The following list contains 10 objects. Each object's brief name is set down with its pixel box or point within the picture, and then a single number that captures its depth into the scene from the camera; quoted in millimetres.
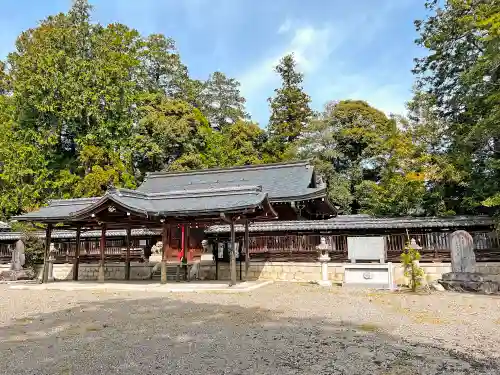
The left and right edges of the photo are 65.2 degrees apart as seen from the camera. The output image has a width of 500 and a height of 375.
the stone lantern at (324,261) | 14547
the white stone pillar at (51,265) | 15995
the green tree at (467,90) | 13602
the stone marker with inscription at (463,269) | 12195
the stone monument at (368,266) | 13148
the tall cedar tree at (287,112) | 40125
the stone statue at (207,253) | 19844
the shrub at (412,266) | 12117
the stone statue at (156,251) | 22078
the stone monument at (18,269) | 17547
